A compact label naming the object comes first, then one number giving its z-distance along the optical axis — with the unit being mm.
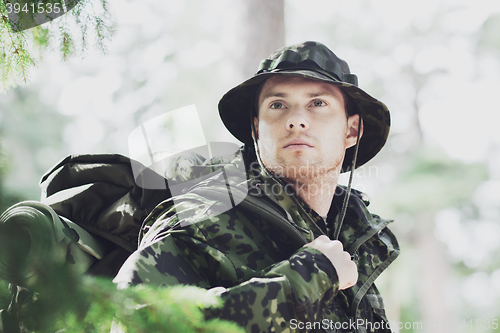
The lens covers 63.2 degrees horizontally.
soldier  1791
